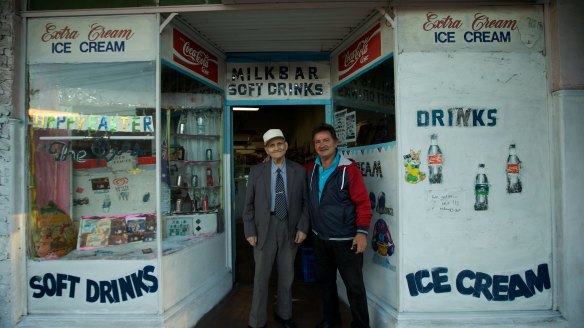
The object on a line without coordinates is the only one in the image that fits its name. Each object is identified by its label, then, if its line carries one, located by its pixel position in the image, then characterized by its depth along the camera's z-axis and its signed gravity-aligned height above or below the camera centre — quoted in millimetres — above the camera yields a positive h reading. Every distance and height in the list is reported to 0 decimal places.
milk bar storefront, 3523 +7
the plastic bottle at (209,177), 5047 -63
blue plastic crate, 5332 -1326
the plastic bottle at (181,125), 4725 +602
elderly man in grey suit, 3773 -450
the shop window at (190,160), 4367 +150
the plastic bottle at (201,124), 4988 +640
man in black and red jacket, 3482 -421
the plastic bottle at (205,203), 4938 -402
